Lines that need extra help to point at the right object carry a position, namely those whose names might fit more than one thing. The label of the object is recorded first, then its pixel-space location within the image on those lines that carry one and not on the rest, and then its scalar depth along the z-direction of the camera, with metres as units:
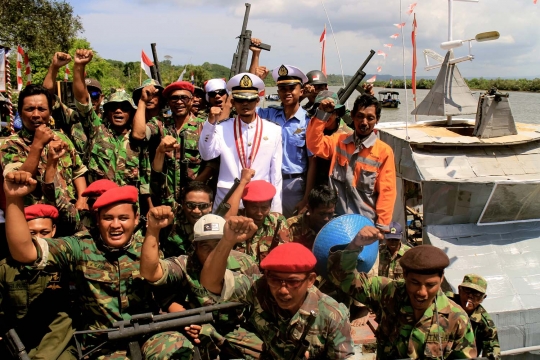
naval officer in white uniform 4.77
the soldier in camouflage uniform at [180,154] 4.94
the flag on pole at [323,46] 8.77
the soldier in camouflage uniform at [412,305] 3.01
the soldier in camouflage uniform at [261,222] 4.34
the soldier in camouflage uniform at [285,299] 2.90
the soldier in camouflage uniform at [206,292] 3.42
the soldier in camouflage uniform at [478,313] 3.82
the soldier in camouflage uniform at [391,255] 5.00
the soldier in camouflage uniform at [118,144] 4.75
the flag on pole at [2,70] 10.23
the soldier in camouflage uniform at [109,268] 3.26
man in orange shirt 4.57
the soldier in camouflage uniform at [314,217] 4.52
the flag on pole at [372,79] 6.33
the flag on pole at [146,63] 7.45
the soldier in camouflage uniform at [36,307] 3.29
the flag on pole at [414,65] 6.73
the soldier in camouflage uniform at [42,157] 4.07
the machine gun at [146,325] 2.60
